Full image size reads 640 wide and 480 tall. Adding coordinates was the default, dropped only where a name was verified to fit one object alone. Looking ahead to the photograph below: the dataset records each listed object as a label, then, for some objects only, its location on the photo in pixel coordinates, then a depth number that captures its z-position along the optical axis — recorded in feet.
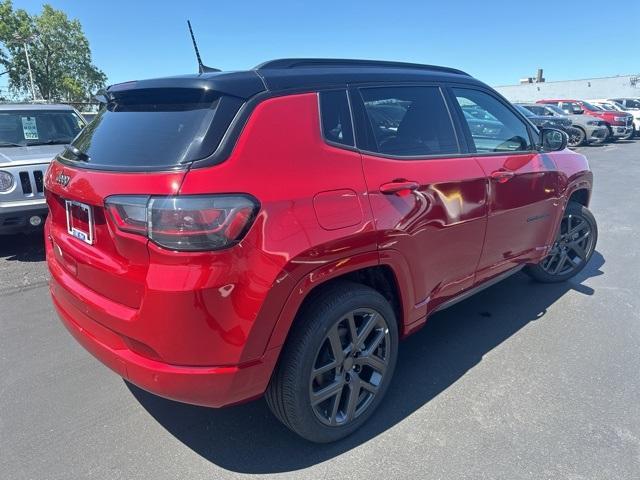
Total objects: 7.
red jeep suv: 6.00
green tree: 154.71
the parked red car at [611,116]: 67.36
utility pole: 118.03
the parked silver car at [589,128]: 63.05
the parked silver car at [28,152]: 16.14
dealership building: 131.23
